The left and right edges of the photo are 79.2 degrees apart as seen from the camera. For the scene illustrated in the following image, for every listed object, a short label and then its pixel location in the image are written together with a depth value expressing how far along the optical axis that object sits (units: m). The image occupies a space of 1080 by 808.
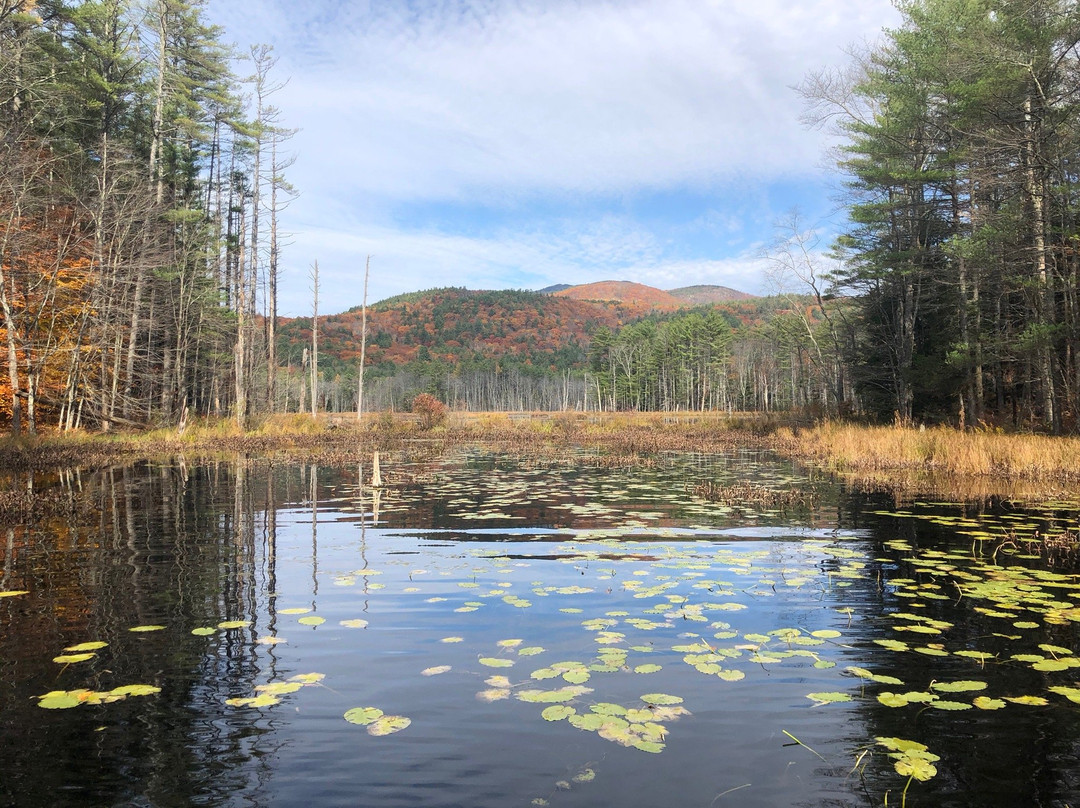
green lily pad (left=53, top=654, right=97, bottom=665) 4.00
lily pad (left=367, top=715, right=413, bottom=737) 3.21
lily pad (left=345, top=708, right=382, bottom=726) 3.31
